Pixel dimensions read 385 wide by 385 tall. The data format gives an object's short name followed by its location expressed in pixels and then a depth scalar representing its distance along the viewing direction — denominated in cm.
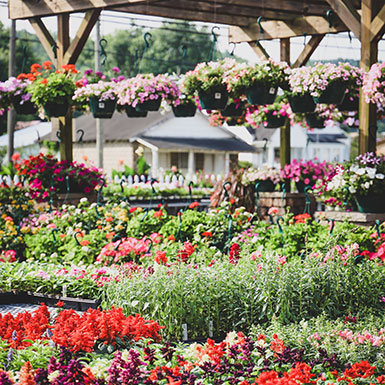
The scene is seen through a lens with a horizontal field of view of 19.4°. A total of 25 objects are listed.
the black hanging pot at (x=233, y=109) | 1604
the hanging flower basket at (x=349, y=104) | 1482
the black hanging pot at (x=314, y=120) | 1620
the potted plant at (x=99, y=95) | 1415
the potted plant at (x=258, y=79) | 1276
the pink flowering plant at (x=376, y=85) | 1156
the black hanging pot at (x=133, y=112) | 1457
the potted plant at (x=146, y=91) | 1367
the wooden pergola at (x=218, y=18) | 1539
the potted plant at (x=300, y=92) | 1238
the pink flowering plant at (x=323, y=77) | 1197
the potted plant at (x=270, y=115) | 1616
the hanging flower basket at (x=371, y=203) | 1168
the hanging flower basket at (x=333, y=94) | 1204
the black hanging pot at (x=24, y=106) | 1508
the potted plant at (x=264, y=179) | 1651
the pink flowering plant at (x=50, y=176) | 1508
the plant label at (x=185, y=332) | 710
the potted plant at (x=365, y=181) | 1160
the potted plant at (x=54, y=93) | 1442
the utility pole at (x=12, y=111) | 3090
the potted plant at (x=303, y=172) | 1650
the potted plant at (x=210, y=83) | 1312
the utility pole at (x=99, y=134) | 3436
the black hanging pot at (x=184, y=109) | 1496
